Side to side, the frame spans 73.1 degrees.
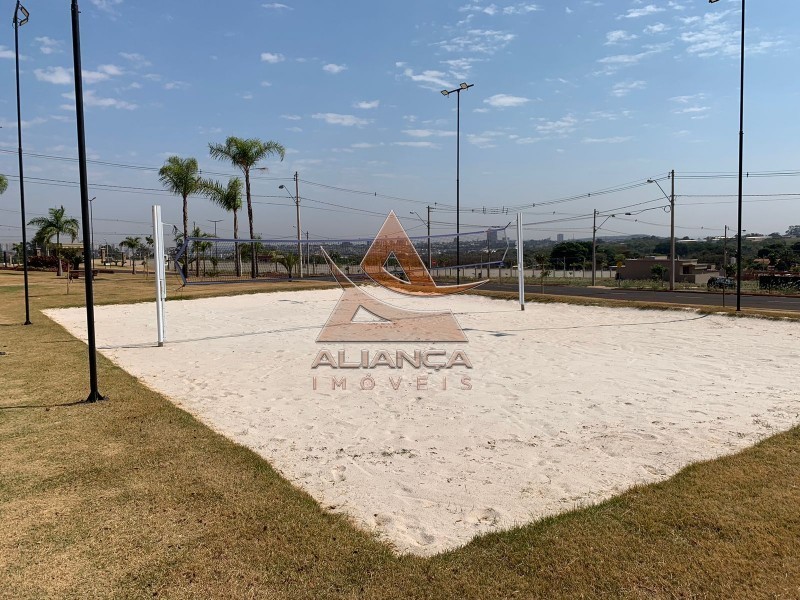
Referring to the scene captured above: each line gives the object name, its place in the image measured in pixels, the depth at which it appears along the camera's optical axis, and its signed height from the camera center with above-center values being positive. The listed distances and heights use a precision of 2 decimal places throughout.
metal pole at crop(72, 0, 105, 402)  5.67 +1.06
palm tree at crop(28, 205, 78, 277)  39.94 +3.45
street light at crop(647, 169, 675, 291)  29.14 +1.50
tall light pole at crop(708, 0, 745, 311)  13.09 +2.71
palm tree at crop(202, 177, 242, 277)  34.91 +4.87
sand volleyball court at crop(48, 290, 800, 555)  3.80 -1.54
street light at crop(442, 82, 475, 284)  22.48 +6.27
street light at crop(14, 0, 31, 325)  10.01 +1.97
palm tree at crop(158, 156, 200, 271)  34.66 +6.03
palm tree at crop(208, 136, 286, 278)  32.72 +7.17
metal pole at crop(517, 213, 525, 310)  14.52 +0.27
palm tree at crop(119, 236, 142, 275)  54.61 +2.75
